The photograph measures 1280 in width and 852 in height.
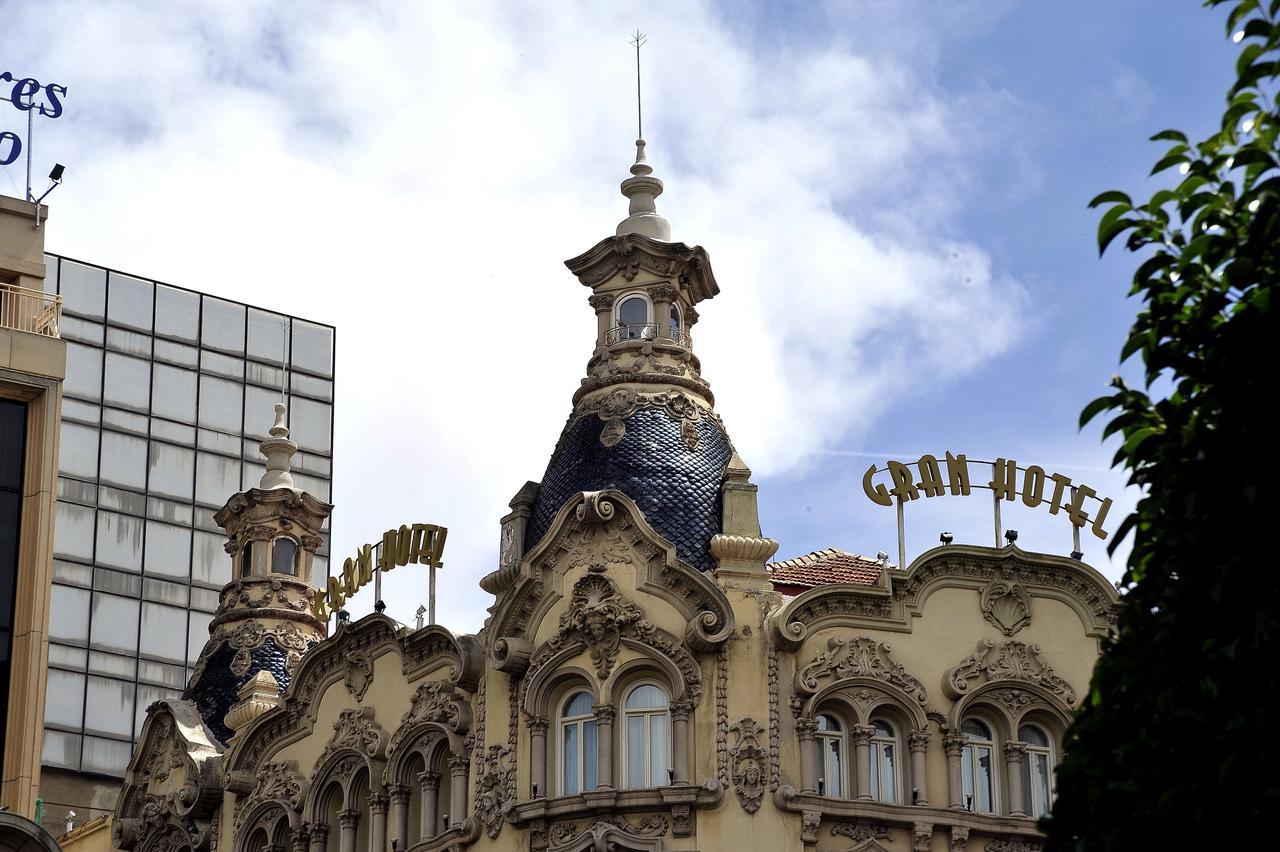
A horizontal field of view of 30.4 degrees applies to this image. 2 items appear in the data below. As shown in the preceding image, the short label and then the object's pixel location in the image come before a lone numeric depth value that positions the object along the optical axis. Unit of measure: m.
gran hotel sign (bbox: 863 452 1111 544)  41.66
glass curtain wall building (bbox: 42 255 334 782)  84.25
